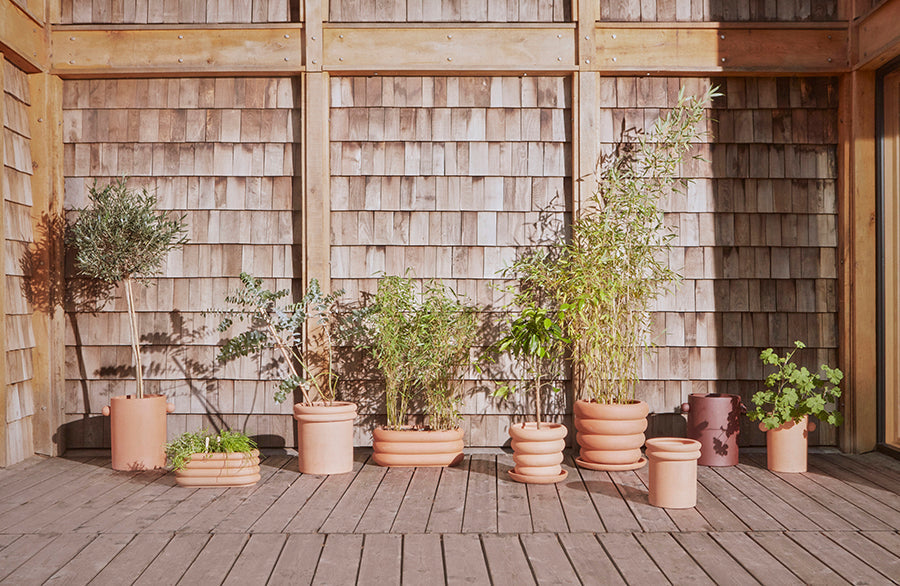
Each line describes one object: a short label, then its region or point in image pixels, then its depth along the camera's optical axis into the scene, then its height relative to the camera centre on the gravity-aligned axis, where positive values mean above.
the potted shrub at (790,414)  4.10 -0.62
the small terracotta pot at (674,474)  3.40 -0.76
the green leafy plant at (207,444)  3.87 -0.71
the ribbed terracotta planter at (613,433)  4.13 -0.71
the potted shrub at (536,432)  3.90 -0.67
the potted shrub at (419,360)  4.27 -0.34
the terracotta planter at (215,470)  3.83 -0.82
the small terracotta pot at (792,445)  4.14 -0.78
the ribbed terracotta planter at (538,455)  3.90 -0.77
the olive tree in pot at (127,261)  4.19 +0.21
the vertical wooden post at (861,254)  4.54 +0.24
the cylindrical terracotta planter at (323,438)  4.12 -0.73
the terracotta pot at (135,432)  4.21 -0.71
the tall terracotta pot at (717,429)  4.27 -0.71
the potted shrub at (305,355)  4.12 -0.32
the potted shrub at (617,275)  4.19 +0.13
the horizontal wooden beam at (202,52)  4.62 +1.45
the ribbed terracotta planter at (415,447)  4.25 -0.80
